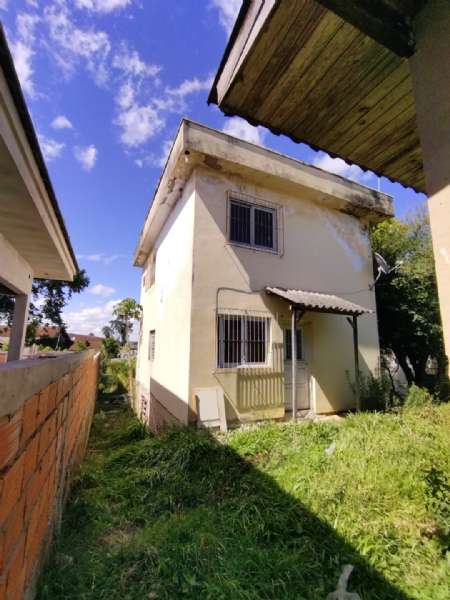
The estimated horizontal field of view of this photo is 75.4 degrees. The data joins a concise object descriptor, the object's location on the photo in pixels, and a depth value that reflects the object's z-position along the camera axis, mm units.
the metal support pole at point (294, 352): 6452
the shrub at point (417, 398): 7236
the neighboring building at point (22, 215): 1971
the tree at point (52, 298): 21594
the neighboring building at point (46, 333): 23678
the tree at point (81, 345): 23425
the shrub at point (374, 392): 7812
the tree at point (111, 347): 31266
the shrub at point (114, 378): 16969
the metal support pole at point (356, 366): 7301
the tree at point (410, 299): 10188
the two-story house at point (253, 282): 6699
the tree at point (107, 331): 55981
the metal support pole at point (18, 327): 5550
